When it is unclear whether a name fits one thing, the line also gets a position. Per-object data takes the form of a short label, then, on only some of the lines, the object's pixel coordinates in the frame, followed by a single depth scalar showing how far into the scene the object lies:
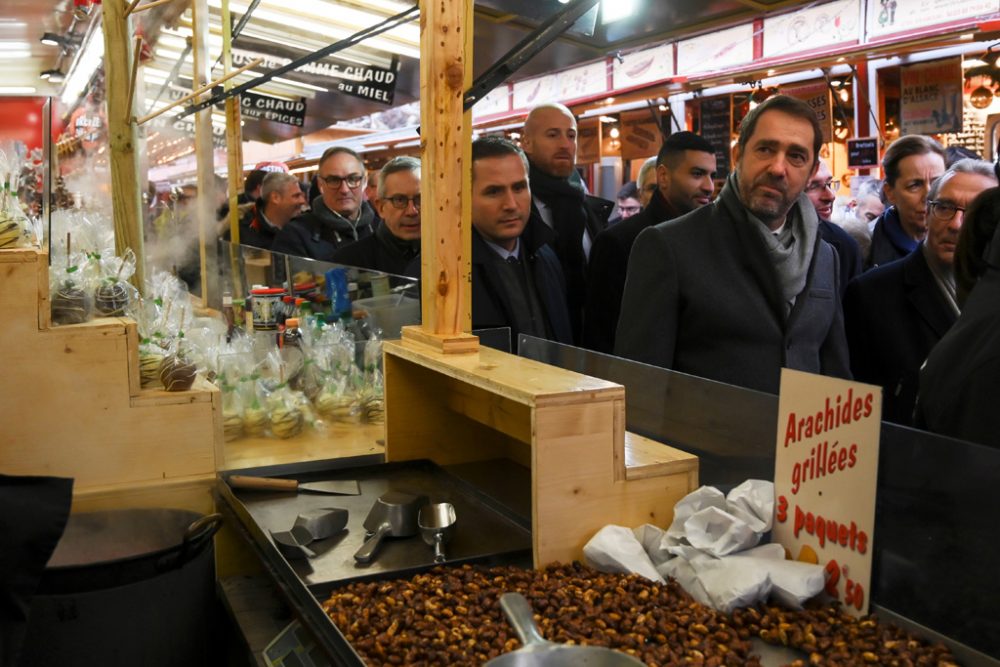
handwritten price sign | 1.45
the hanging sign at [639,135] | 7.67
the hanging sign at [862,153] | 6.57
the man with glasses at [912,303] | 2.92
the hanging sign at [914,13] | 6.88
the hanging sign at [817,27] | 7.76
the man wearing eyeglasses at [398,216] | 4.28
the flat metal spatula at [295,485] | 2.42
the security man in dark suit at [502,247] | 3.22
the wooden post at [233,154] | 5.73
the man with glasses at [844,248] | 3.81
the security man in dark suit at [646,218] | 3.71
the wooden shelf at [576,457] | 1.75
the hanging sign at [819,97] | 6.59
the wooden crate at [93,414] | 2.53
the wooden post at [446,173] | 2.25
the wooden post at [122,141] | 3.40
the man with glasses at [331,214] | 5.55
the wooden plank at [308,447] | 2.76
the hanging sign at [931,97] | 5.88
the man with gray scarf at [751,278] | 2.53
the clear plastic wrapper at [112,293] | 2.75
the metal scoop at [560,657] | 1.15
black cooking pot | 2.11
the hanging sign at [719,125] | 7.08
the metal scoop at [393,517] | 2.02
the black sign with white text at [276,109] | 9.90
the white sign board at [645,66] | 9.66
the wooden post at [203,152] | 6.17
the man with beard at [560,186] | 4.38
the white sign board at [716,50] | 8.66
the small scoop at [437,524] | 1.98
